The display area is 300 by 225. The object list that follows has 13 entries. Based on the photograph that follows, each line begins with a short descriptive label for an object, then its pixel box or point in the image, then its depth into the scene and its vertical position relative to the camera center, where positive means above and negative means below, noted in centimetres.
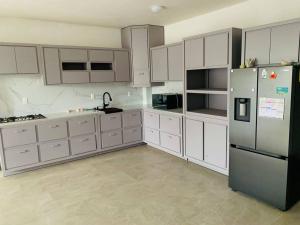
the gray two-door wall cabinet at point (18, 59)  373 +50
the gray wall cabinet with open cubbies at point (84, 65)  413 +43
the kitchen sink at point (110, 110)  463 -48
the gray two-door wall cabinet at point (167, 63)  408 +42
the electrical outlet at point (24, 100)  420 -20
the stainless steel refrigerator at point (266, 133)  241 -58
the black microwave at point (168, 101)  451 -32
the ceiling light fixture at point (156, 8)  358 +122
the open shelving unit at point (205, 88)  387 -10
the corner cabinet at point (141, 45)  473 +84
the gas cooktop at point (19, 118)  383 -50
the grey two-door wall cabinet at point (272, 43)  256 +47
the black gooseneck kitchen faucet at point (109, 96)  502 -27
